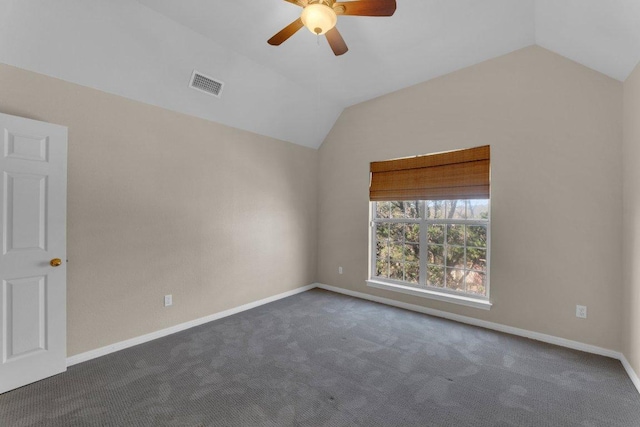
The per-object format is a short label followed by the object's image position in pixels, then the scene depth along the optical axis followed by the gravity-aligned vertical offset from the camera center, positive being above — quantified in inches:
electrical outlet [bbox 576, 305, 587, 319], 101.5 -35.2
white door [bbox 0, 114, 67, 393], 77.9 -12.8
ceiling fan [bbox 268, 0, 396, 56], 65.3 +49.8
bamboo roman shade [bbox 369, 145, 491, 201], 123.3 +18.6
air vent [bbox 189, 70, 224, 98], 110.6 +52.7
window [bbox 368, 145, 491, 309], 126.0 -5.8
